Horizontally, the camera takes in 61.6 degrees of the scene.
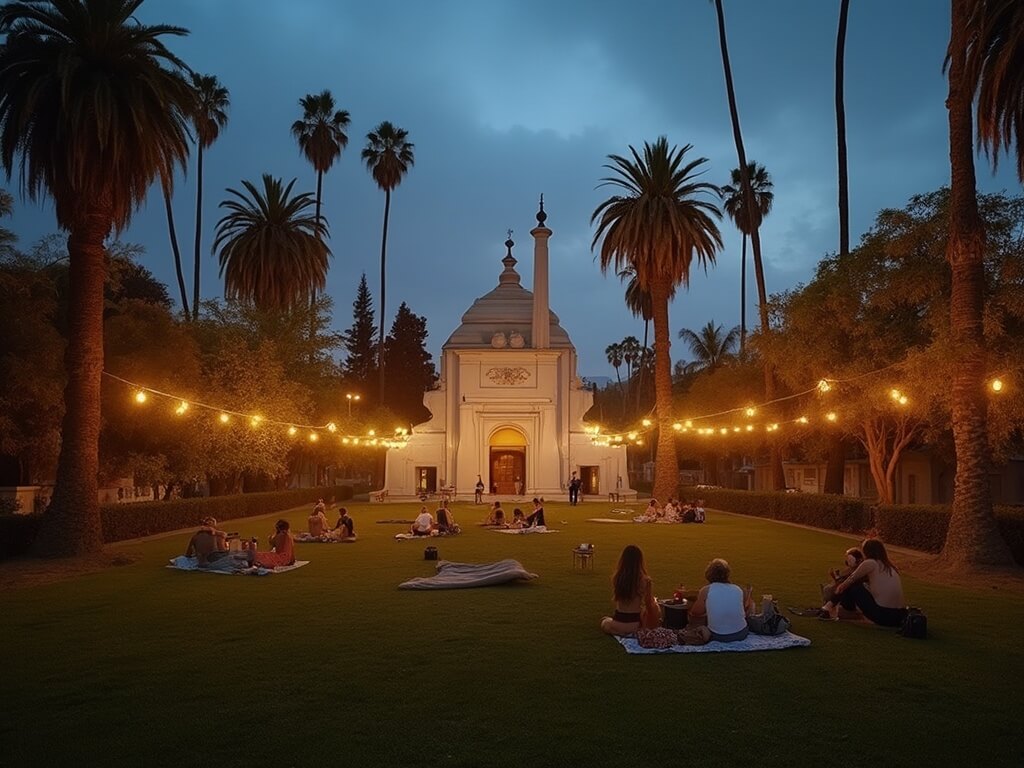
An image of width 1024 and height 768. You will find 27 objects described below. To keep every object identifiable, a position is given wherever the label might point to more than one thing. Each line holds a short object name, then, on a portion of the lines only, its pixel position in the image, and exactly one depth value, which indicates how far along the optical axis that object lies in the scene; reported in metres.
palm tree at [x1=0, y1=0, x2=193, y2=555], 18.33
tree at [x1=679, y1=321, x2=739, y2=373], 69.00
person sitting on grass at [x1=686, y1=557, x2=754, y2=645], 9.80
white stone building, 53.31
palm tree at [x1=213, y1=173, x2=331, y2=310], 46.22
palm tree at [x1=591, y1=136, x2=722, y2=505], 37.41
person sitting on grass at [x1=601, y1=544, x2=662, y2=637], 10.30
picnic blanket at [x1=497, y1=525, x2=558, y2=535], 26.55
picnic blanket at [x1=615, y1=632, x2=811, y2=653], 9.52
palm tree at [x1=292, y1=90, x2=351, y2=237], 58.72
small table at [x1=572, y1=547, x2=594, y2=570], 17.03
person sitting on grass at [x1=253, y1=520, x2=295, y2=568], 17.11
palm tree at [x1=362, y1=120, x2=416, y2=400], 62.62
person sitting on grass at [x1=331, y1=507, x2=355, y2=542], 24.08
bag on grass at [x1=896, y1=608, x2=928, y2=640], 10.27
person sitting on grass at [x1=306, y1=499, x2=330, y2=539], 24.11
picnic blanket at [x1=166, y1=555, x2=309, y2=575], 16.59
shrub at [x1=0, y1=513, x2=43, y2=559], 19.12
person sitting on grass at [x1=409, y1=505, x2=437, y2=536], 25.03
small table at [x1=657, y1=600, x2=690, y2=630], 10.35
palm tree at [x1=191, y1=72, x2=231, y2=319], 52.78
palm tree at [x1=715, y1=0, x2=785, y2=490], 39.78
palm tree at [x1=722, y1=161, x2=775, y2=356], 53.81
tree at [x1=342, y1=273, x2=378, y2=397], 88.17
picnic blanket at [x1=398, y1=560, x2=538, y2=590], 14.42
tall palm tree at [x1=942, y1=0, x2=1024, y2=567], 16.70
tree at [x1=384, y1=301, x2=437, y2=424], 78.50
